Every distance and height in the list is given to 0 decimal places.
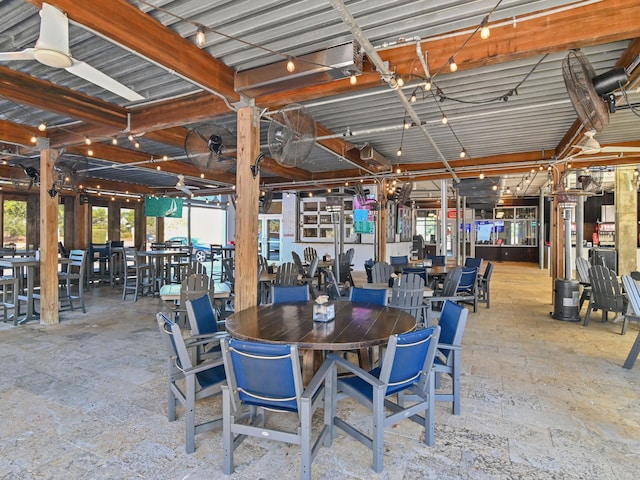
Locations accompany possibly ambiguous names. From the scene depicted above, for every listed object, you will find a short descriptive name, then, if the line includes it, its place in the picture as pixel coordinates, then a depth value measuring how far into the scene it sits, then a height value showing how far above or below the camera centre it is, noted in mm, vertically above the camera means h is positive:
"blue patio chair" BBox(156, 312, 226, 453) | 2371 -988
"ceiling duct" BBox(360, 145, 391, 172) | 7121 +1610
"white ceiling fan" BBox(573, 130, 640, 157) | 4012 +994
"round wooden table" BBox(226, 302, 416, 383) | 2395 -667
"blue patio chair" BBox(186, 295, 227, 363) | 2859 -723
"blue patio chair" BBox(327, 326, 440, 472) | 2150 -955
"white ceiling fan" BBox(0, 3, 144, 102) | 2244 +1205
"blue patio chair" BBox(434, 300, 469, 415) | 2805 -843
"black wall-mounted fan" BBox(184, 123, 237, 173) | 4211 +1070
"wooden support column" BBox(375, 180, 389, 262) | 9922 +400
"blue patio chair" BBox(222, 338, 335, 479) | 1953 -851
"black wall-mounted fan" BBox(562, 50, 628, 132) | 2537 +1048
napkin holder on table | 2896 -589
